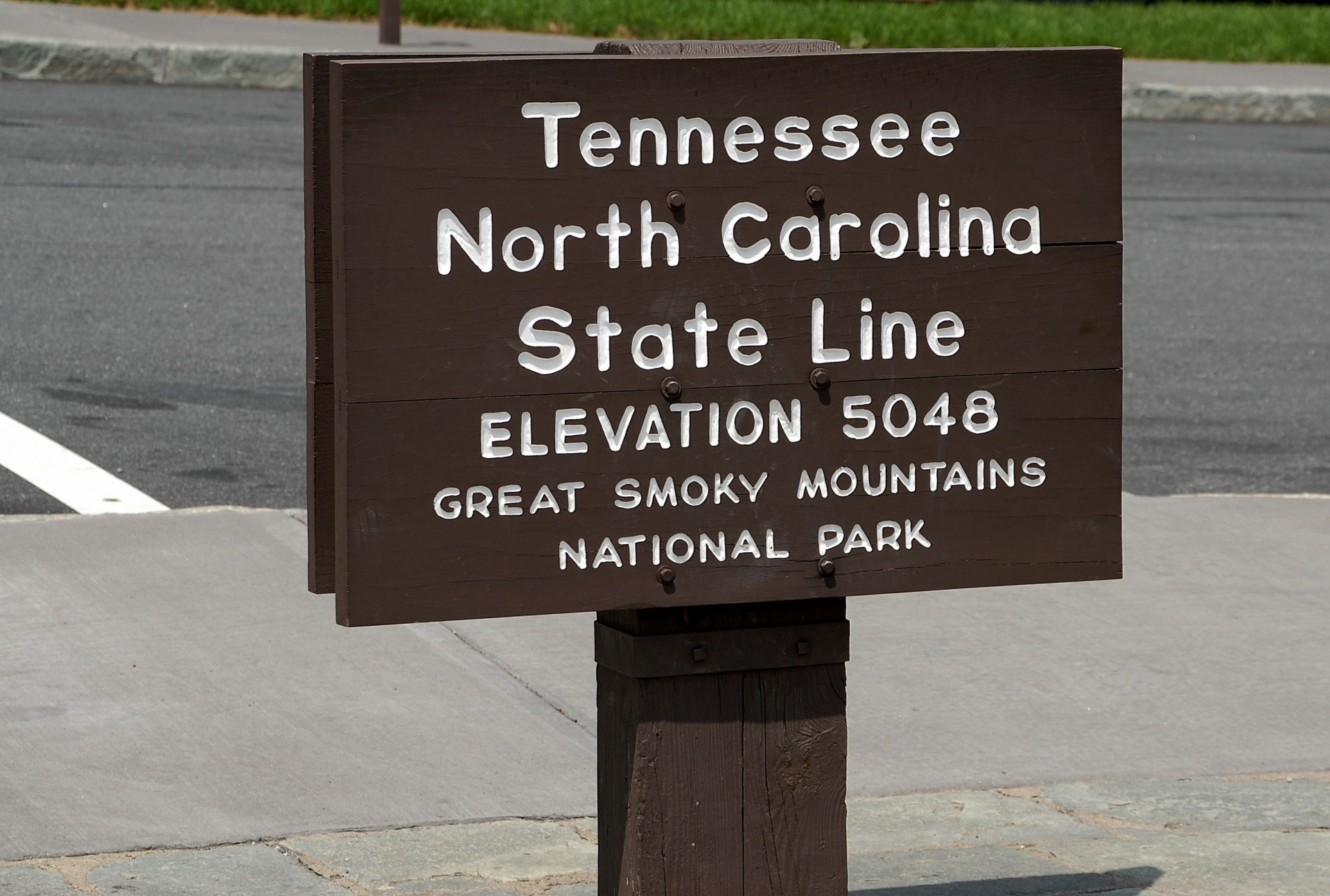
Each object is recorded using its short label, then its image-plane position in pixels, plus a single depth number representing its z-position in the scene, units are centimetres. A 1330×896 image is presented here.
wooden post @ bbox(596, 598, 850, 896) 335
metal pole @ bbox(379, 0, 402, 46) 1584
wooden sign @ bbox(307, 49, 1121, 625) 301
